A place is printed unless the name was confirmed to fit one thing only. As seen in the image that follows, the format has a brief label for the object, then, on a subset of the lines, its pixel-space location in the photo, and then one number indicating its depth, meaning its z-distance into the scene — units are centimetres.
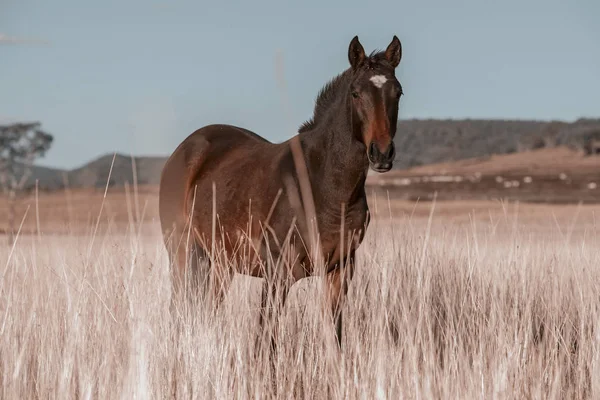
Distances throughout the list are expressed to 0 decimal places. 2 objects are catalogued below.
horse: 952
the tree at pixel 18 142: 9950
